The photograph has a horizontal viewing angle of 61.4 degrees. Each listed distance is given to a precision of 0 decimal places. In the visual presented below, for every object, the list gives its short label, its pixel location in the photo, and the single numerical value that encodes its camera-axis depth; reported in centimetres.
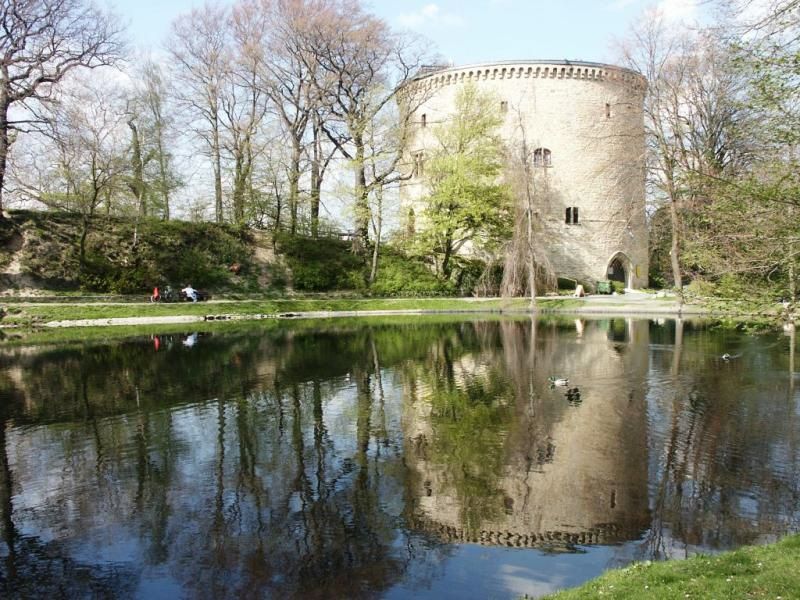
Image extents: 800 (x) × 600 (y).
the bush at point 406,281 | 3697
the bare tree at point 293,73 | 3545
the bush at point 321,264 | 3666
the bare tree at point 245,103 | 3591
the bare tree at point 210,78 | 3688
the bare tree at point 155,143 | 3572
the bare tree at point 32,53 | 2808
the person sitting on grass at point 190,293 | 3155
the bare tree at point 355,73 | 3550
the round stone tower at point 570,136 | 4172
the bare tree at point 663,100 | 3166
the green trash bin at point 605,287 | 4034
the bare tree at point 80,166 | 2822
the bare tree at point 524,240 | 3291
